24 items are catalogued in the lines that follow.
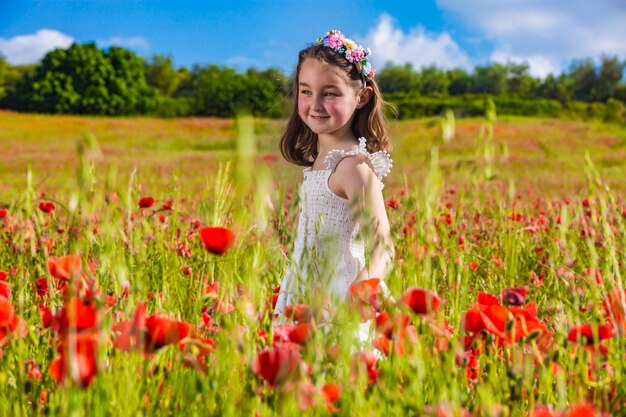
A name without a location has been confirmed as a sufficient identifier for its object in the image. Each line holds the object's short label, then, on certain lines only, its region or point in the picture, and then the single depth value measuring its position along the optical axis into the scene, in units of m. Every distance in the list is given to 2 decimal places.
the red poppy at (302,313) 1.38
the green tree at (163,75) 78.62
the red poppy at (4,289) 1.66
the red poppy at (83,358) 1.15
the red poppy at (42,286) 2.06
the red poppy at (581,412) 1.12
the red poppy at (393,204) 3.76
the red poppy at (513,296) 1.36
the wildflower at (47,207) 2.90
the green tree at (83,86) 59.12
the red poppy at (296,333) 1.29
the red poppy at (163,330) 1.27
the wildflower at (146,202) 2.78
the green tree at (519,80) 88.31
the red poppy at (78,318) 1.21
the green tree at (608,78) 83.62
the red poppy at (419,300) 1.32
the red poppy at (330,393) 1.21
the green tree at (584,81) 84.94
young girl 2.78
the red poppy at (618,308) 1.37
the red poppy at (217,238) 1.46
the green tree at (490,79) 90.35
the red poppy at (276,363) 1.15
